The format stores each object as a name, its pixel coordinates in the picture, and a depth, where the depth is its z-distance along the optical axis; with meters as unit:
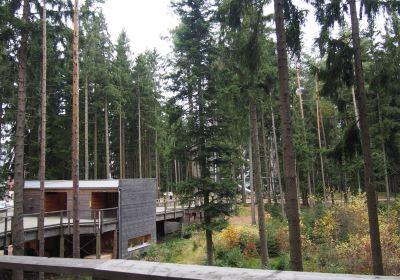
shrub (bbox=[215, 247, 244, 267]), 17.20
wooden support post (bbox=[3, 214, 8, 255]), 14.11
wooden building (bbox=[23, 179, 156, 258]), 18.72
